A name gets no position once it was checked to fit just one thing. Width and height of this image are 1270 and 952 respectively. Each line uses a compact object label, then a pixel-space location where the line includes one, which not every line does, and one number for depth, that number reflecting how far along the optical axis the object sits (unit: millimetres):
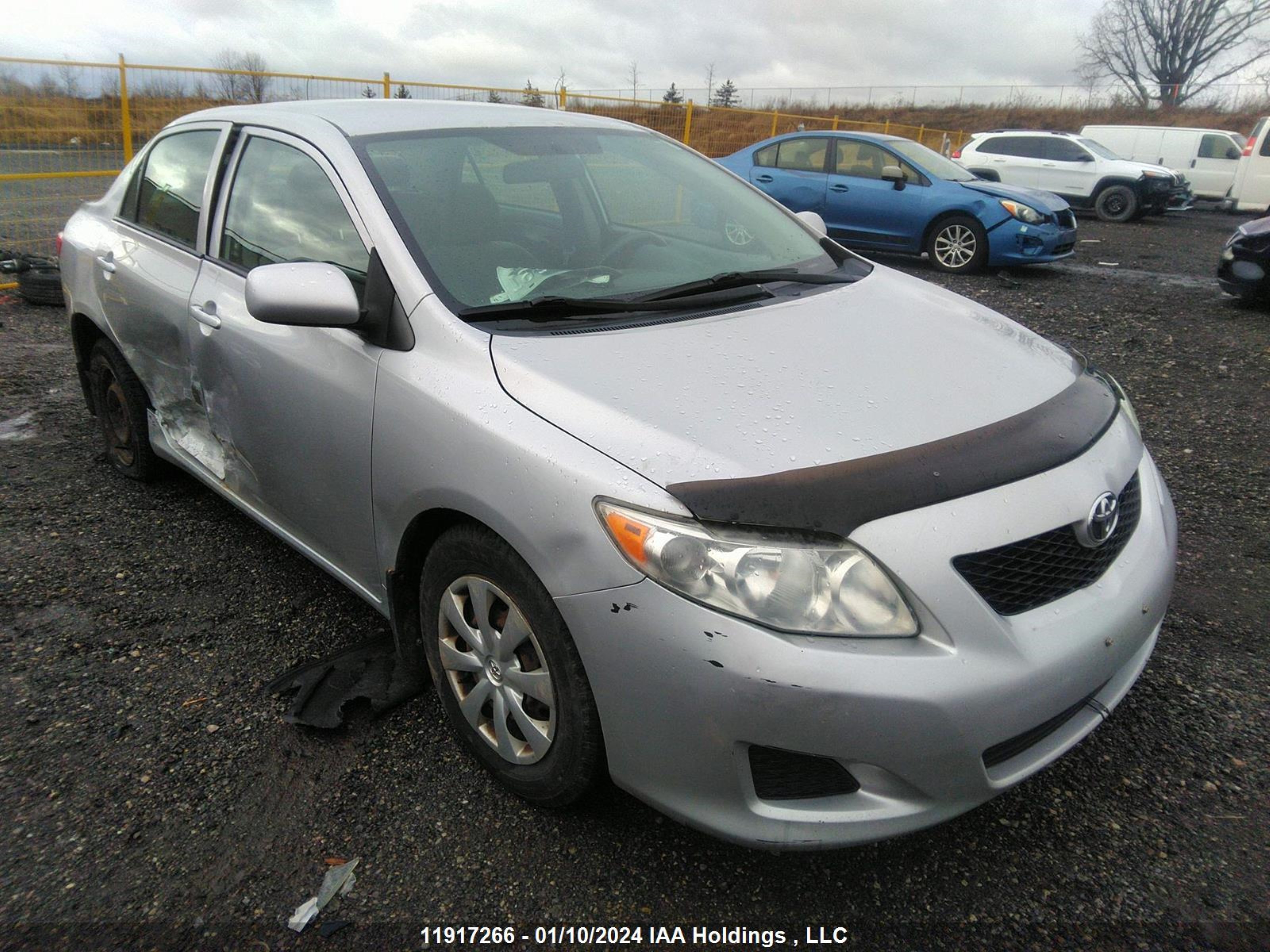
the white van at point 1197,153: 18797
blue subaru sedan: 9445
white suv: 15945
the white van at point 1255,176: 15117
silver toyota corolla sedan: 1599
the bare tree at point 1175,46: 39656
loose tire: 7121
